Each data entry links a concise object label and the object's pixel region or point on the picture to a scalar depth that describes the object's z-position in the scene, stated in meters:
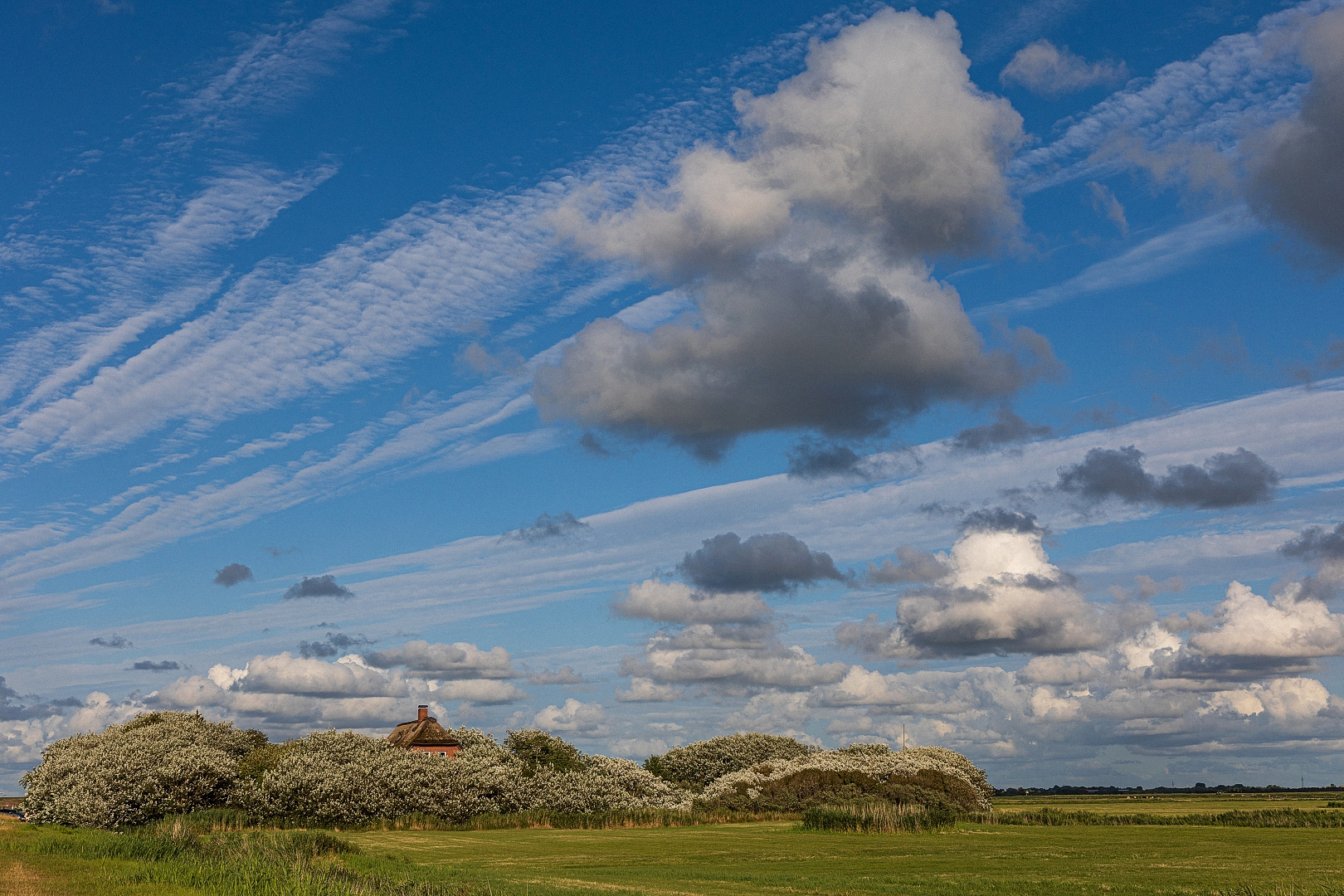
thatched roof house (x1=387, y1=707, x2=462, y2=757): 108.19
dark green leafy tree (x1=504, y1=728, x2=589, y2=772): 85.14
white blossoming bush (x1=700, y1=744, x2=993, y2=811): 90.00
